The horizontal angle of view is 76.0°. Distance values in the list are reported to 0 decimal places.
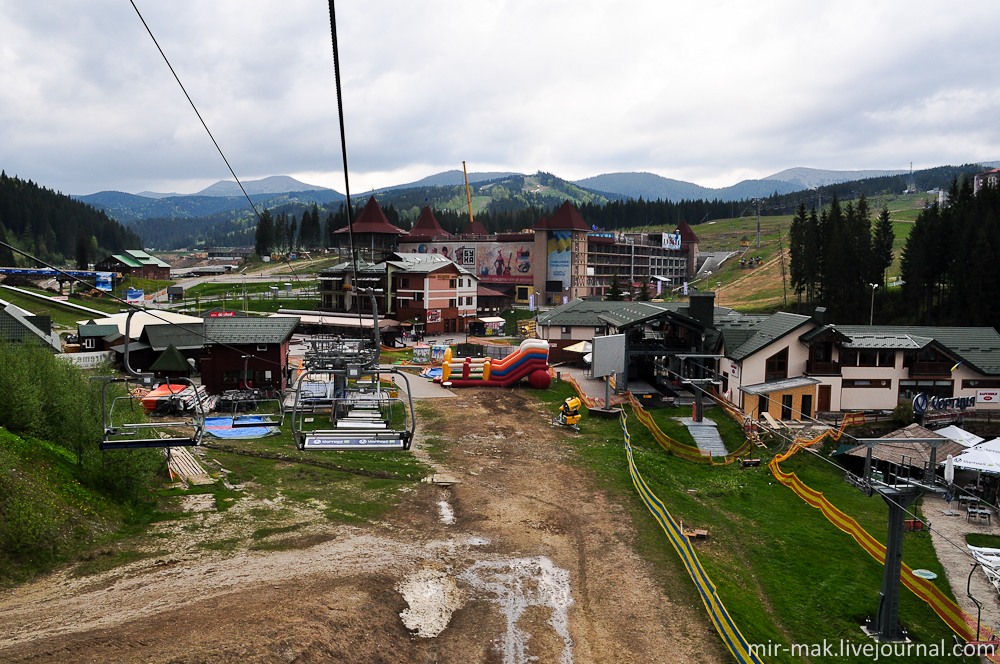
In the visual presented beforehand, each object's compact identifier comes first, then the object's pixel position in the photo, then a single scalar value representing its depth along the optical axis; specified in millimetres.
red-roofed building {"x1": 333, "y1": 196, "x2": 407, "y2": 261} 111750
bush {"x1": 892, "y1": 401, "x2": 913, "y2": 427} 37969
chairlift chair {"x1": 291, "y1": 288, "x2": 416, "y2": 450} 16203
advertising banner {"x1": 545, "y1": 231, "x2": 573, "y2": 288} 110500
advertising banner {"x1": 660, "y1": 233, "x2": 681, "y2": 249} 142625
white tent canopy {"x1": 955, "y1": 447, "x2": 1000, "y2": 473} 27156
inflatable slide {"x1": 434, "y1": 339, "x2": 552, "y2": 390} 45156
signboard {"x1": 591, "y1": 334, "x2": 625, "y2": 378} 40125
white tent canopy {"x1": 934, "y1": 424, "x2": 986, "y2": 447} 31431
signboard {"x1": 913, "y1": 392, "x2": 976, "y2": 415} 38406
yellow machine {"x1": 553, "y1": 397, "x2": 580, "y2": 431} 35156
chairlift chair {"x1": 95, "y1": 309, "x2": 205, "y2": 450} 15867
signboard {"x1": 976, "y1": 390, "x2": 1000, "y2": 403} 39312
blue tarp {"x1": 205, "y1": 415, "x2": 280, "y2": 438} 31359
